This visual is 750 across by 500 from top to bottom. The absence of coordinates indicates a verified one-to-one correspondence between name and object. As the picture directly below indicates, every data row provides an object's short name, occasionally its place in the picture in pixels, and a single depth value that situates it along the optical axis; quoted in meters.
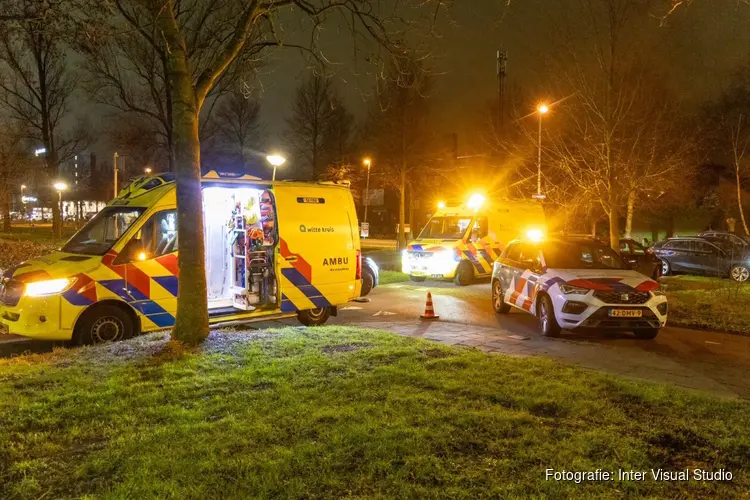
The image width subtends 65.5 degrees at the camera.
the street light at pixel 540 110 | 16.08
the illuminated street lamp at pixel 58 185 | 31.84
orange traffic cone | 11.38
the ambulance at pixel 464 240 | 17.02
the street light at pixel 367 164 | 38.88
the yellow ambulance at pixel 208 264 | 7.79
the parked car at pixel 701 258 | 18.72
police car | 8.88
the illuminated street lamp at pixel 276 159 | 12.07
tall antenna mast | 31.41
